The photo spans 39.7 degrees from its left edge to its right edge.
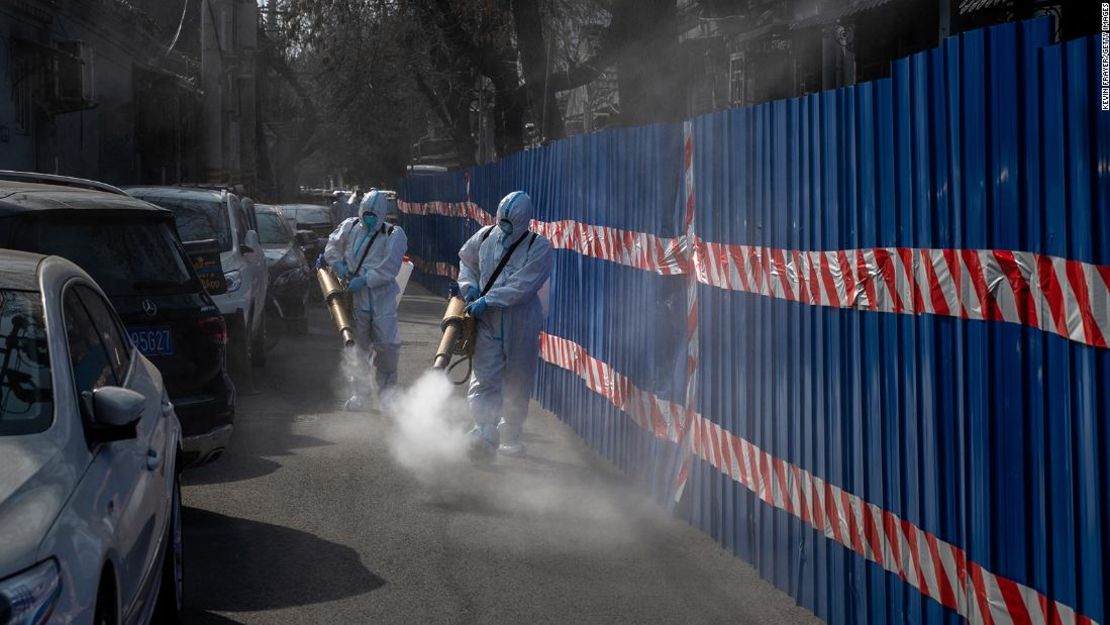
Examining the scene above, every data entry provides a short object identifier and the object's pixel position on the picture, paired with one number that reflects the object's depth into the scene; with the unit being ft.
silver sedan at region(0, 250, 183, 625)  12.40
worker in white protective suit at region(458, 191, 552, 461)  34.09
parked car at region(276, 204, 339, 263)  94.73
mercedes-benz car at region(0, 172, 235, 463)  24.91
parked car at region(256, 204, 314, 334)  61.26
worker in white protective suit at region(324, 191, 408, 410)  41.83
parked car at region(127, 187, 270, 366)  43.98
